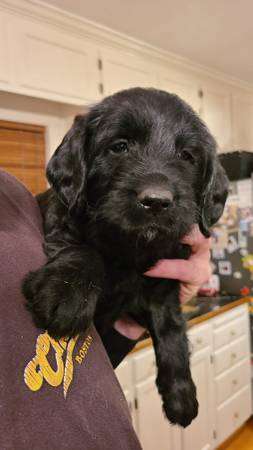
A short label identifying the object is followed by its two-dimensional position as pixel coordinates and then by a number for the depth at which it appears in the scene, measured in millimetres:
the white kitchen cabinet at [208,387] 2316
